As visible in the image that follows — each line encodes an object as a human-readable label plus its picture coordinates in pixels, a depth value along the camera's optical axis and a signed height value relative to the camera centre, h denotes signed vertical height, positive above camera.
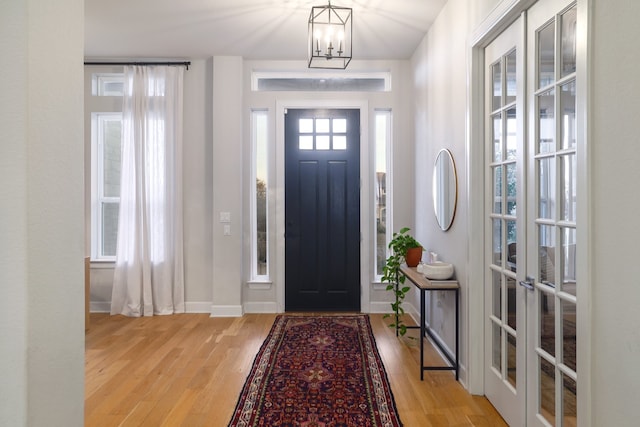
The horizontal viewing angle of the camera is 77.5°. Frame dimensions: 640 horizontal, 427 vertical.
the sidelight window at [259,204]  4.80 +0.04
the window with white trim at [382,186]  4.81 +0.26
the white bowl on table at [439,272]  3.05 -0.50
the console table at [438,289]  2.91 -0.68
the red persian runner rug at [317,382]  2.40 -1.26
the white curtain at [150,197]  4.57 +0.12
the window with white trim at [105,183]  4.85 +0.30
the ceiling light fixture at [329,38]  3.04 +1.32
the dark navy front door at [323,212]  4.73 -0.05
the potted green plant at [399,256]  3.68 -0.46
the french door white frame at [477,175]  2.34 +0.22
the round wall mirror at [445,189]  3.11 +0.16
